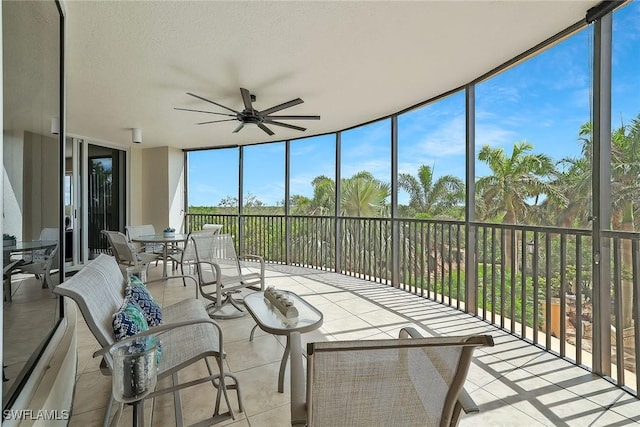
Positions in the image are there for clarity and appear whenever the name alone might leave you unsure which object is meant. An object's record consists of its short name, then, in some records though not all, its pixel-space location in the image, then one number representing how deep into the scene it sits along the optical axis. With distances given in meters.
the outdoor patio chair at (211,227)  5.59
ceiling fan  3.03
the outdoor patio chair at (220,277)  3.07
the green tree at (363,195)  7.01
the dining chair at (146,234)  4.85
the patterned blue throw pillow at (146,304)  1.85
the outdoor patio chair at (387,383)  0.88
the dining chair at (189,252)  3.89
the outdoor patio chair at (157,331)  1.36
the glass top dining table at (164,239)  4.28
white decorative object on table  2.00
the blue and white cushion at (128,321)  1.46
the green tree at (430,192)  6.62
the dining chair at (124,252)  3.87
